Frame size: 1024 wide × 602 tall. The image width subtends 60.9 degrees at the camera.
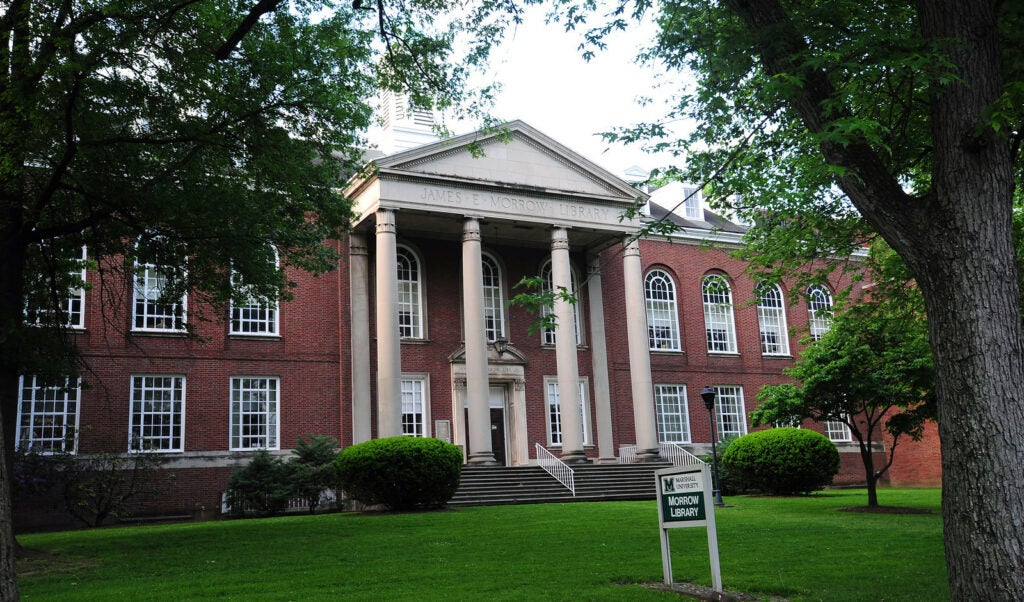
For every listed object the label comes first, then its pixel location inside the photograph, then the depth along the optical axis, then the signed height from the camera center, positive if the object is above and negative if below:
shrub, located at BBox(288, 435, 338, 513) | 23.62 -0.33
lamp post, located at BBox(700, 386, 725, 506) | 22.42 +0.97
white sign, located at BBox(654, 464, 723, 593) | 8.71 -0.65
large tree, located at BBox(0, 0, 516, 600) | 12.31 +5.17
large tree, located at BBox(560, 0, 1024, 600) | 6.57 +2.02
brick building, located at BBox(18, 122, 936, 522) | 24.58 +3.30
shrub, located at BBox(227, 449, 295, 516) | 23.27 -0.72
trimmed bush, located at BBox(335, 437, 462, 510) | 20.34 -0.44
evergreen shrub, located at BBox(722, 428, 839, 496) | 24.67 -0.75
